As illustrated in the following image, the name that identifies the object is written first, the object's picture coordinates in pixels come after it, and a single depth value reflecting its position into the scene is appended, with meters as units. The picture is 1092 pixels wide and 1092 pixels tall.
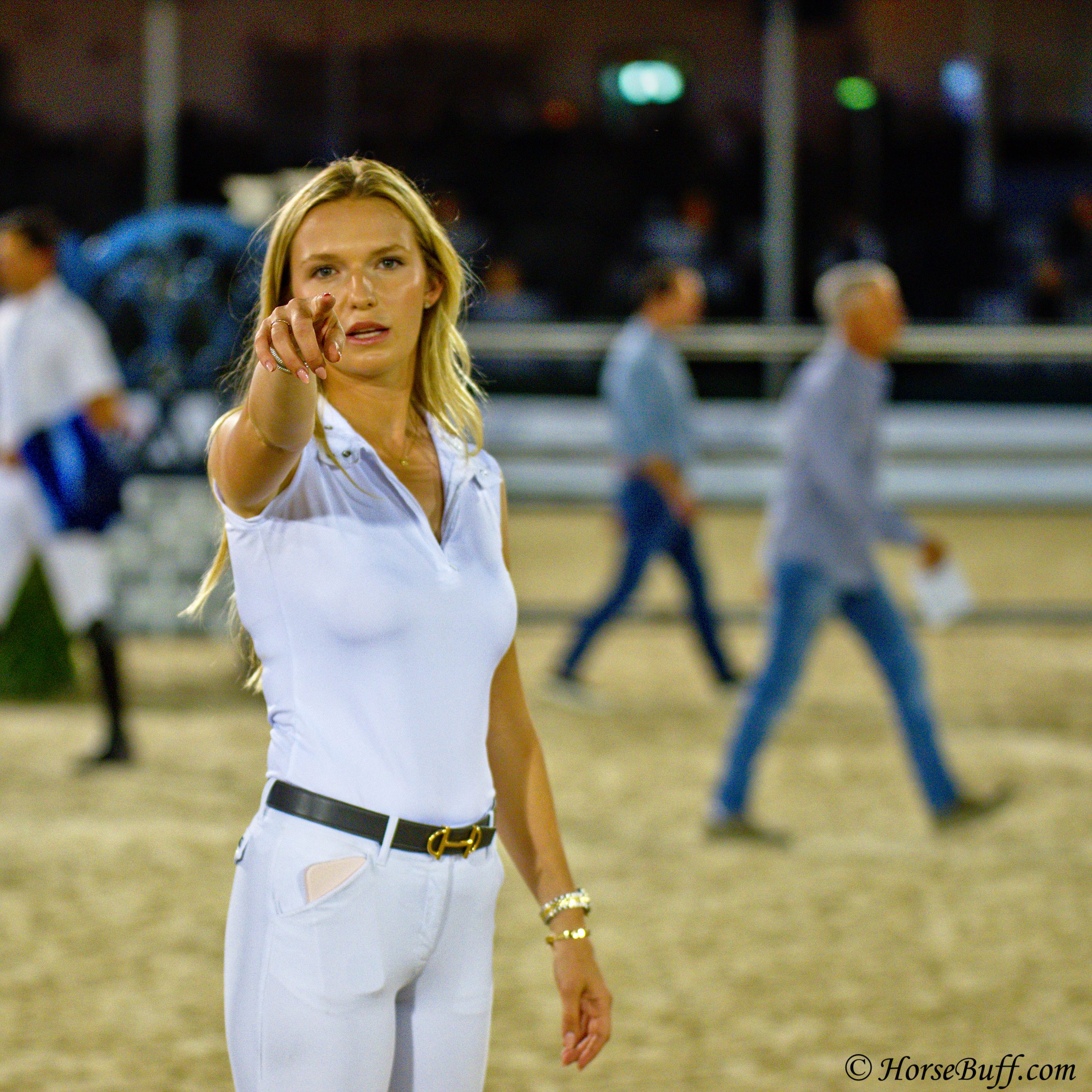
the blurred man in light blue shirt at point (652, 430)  14.80
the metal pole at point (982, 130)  42.84
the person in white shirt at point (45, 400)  12.65
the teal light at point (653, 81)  38.94
